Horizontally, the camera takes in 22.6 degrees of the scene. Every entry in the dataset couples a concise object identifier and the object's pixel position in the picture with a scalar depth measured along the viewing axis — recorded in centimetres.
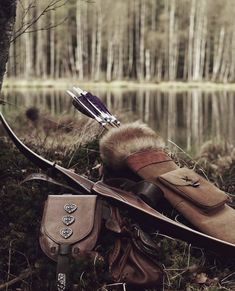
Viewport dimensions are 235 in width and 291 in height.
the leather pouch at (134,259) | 215
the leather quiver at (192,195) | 241
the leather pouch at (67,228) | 219
